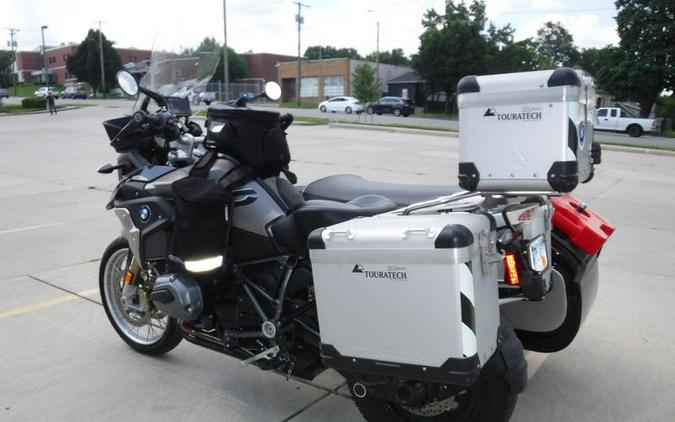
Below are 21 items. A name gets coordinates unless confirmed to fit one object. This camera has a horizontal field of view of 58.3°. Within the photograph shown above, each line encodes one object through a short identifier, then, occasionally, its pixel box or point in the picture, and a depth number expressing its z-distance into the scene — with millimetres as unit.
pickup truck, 32719
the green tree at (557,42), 97900
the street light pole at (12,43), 87188
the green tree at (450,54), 50750
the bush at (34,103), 40156
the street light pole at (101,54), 73744
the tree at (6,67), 113694
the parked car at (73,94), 60219
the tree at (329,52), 116375
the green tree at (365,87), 40344
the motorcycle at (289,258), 2414
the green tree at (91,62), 78500
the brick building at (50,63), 95750
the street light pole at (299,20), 56594
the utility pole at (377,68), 59841
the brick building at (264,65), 91375
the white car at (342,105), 43497
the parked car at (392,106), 43625
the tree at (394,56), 100875
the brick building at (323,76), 64300
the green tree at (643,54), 40094
